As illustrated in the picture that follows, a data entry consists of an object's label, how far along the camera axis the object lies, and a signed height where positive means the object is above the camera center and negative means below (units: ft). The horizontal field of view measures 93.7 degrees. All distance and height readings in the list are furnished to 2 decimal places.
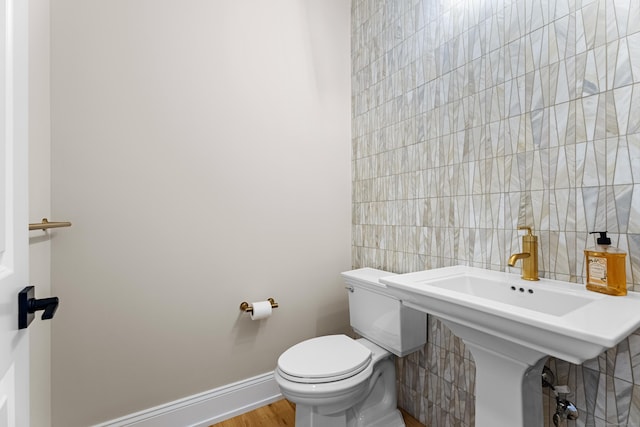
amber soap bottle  2.88 -0.56
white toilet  4.17 -2.22
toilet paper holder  5.58 -1.69
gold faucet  3.55 -0.51
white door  1.66 +0.06
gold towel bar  3.36 -0.06
